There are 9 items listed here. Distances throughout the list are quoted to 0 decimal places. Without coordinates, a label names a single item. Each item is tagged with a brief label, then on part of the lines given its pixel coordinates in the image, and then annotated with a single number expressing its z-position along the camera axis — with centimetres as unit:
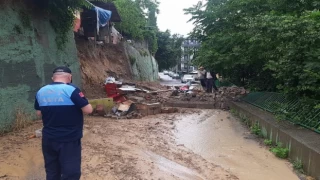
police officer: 331
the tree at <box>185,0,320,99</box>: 643
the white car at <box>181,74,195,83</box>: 4334
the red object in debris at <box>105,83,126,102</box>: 1234
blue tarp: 1418
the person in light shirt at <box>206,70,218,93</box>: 1720
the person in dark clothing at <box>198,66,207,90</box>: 1751
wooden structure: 1538
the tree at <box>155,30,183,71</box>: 4697
